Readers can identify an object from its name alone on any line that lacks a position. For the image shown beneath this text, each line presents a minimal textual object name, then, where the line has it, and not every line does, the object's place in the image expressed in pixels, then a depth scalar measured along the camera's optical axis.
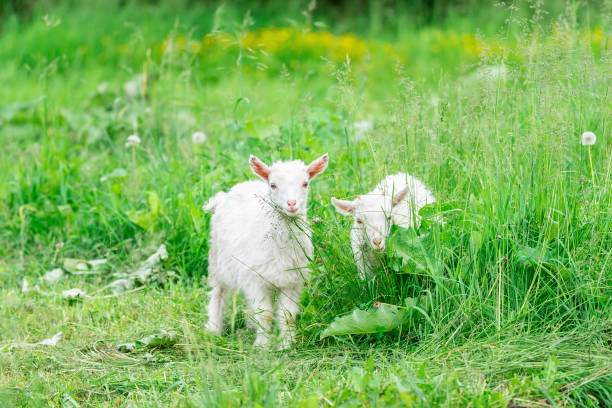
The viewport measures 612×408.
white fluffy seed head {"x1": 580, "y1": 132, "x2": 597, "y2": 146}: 7.40
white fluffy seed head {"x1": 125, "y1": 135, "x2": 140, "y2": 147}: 10.63
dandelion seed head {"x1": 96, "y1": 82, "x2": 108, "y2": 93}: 14.37
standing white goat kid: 7.23
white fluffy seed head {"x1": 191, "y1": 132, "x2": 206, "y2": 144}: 11.07
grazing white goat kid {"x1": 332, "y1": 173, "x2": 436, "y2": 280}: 7.22
